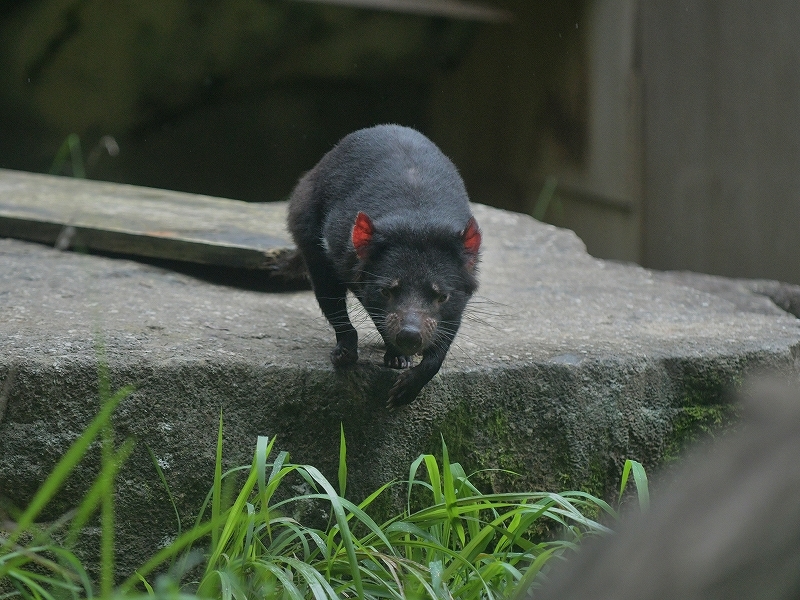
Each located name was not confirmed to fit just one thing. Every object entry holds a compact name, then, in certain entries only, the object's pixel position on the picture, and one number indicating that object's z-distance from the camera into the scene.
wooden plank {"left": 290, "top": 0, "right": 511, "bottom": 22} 18.75
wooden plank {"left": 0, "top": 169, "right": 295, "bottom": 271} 9.19
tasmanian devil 6.70
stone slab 6.38
